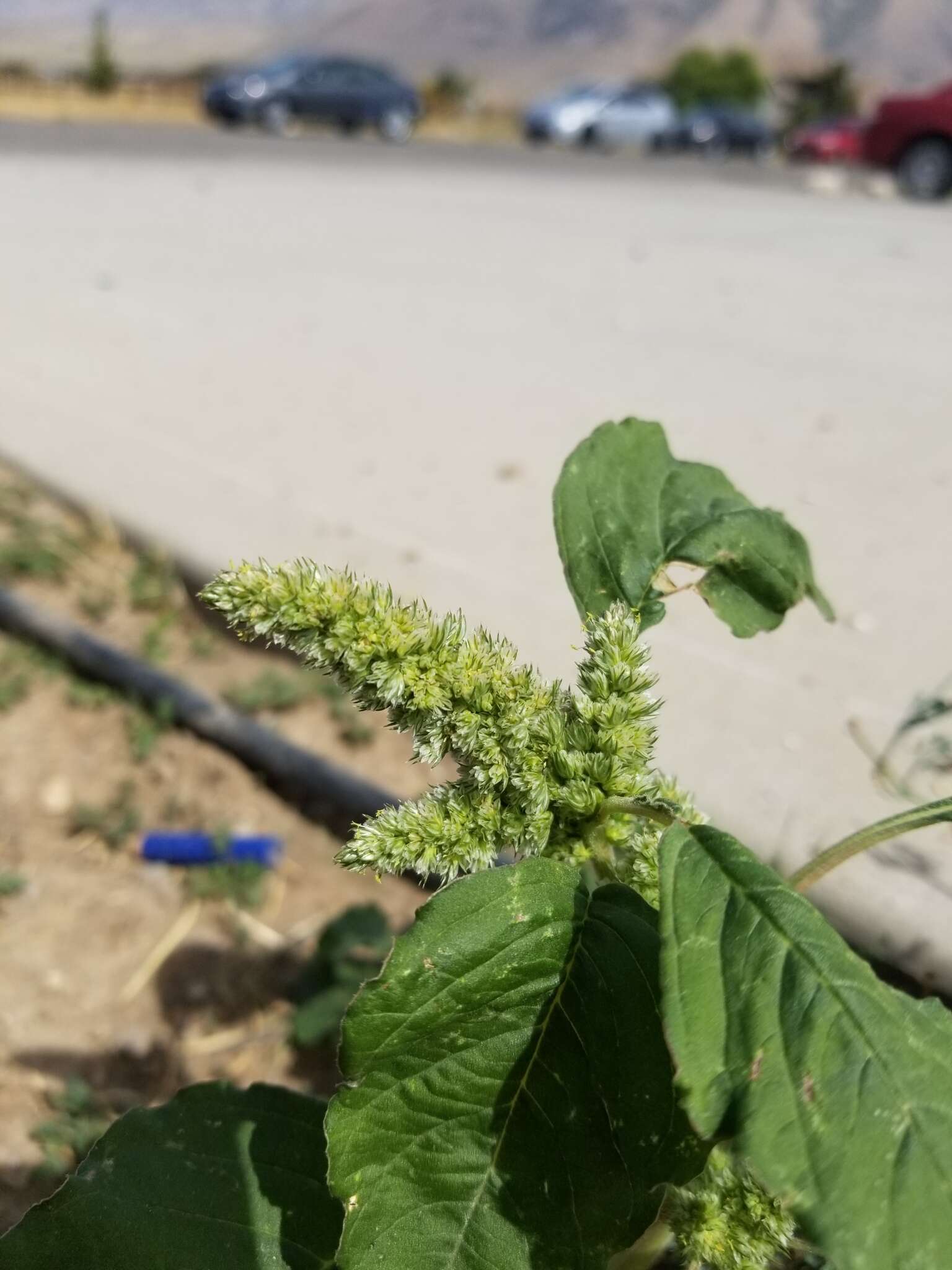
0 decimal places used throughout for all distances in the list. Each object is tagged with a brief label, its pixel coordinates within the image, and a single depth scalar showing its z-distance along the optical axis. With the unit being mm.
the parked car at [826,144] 21328
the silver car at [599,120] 21539
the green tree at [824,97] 40406
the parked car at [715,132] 22500
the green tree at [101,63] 28141
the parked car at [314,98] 19562
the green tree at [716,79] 41219
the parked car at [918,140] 11086
